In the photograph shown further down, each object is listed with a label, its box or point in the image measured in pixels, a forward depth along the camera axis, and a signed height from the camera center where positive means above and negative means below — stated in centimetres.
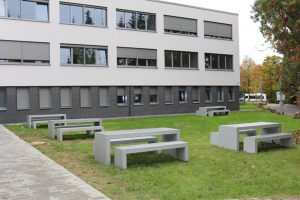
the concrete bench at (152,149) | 928 -125
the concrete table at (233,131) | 1205 -110
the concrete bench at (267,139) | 1155 -133
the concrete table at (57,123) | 1613 -107
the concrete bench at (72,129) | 1502 -120
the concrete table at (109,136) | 979 -99
